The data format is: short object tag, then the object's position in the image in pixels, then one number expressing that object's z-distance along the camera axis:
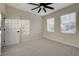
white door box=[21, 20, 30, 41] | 1.76
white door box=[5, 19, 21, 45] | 1.70
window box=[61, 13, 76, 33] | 1.90
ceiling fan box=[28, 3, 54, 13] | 1.61
